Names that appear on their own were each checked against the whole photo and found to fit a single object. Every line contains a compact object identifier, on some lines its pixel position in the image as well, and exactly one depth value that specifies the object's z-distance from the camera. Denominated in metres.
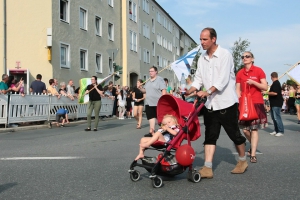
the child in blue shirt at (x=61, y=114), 16.89
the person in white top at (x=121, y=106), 23.93
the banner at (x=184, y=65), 15.51
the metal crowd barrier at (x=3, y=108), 14.62
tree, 43.03
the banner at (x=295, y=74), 12.87
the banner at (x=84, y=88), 14.55
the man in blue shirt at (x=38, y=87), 17.22
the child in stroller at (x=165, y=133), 5.29
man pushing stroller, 5.51
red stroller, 5.15
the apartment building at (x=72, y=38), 25.89
